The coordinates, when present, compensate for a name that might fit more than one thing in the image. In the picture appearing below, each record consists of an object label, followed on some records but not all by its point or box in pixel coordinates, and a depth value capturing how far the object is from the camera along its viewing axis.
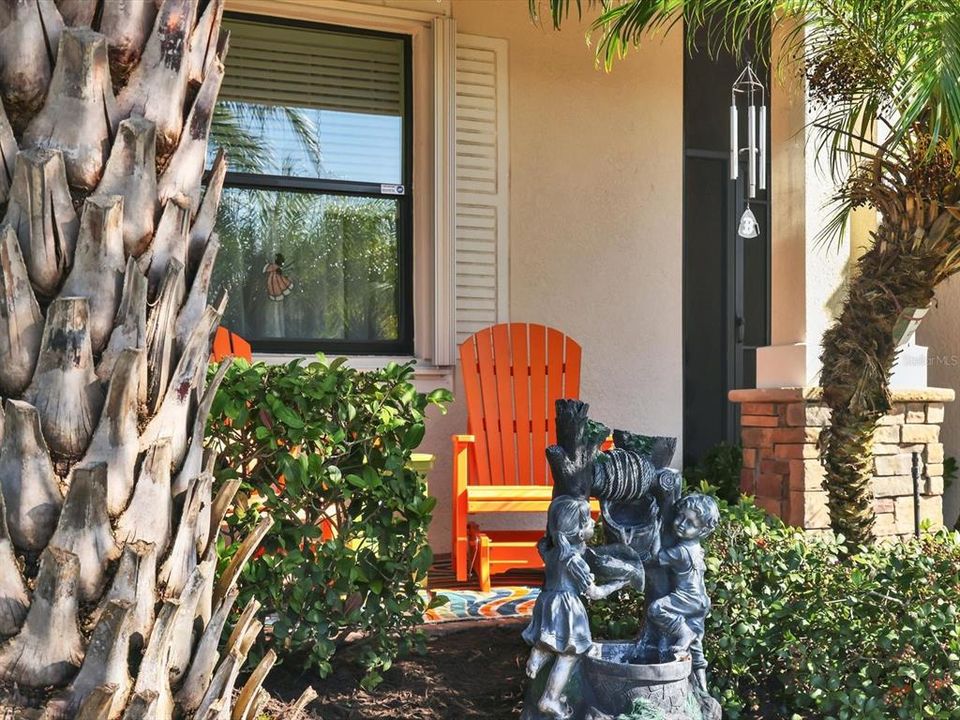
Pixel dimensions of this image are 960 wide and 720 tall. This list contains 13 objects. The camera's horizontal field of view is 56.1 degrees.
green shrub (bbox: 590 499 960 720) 2.39
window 4.80
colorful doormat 3.52
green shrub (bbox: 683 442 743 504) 5.45
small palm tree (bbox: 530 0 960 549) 3.51
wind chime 3.99
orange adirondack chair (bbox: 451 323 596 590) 4.60
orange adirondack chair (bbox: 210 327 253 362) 4.25
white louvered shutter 4.97
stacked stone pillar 4.41
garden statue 2.24
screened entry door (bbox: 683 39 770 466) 7.16
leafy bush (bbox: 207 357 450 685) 2.49
